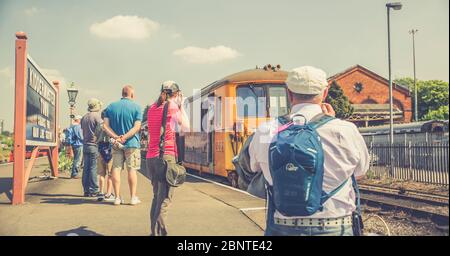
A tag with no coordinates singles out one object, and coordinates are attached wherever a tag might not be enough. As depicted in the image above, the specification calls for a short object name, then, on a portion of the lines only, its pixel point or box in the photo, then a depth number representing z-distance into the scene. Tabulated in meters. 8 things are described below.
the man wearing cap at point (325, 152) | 2.07
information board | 6.18
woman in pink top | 3.79
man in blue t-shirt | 5.50
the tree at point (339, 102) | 23.94
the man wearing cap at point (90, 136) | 6.93
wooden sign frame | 5.57
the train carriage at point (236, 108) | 9.07
